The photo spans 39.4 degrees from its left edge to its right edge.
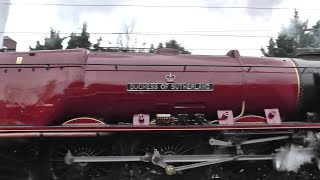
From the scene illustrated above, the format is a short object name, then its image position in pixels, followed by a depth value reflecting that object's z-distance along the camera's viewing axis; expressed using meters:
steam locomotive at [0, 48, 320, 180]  6.54
